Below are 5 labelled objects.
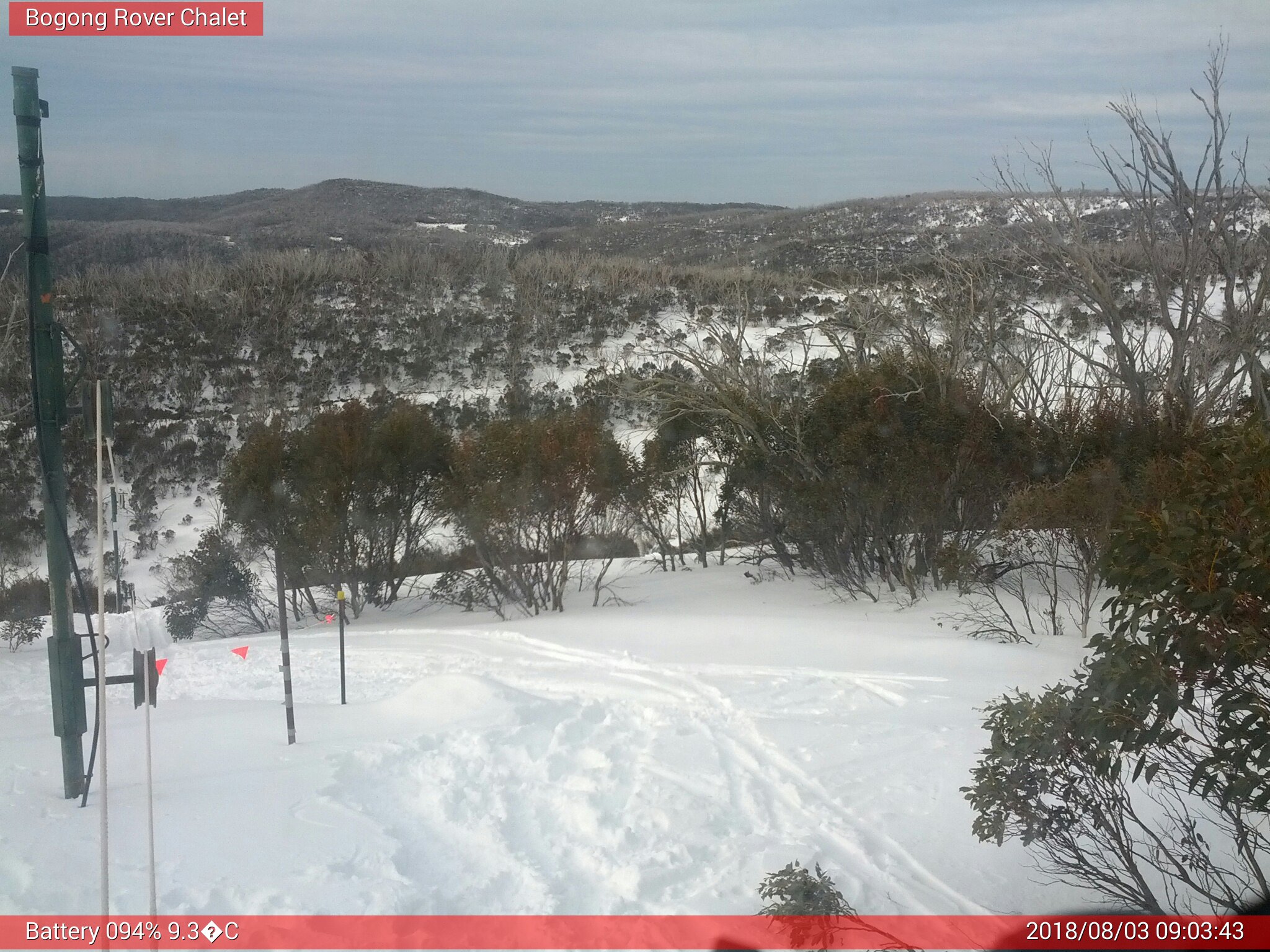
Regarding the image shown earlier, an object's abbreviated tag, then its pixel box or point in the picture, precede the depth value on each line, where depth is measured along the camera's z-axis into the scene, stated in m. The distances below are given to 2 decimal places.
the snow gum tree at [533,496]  15.04
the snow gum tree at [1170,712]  3.01
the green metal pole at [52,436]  5.12
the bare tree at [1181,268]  12.95
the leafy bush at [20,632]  15.05
